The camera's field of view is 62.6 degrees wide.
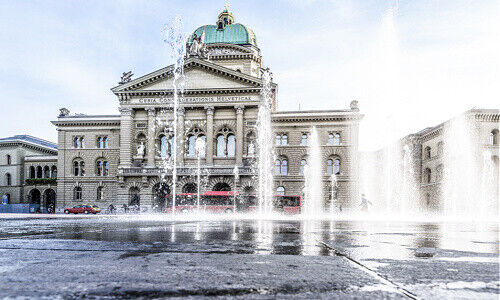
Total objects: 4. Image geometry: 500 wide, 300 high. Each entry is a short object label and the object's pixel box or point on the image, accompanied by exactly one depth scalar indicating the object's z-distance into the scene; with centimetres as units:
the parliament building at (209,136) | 4191
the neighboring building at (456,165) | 4112
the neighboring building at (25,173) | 5325
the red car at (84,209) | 4141
